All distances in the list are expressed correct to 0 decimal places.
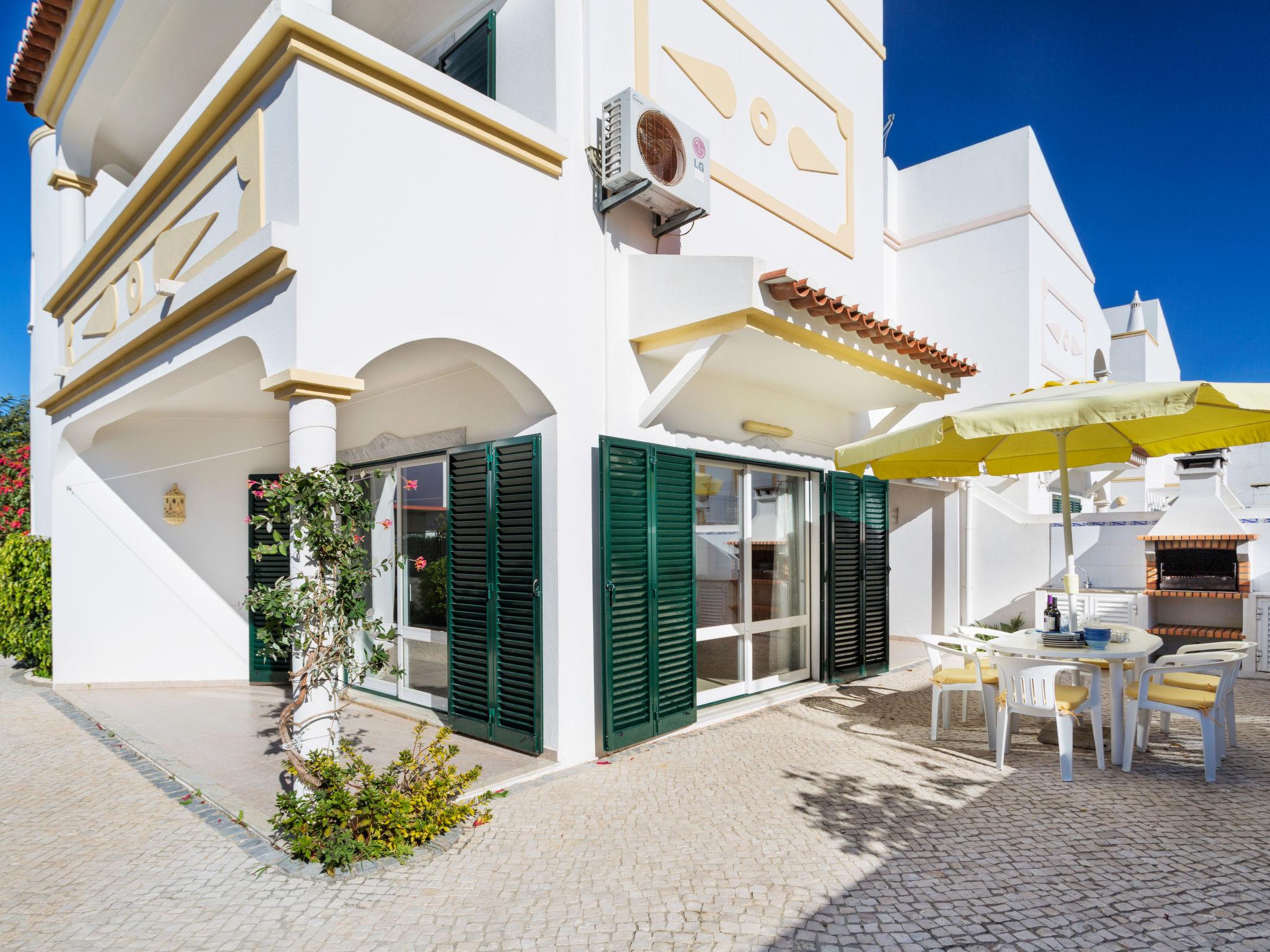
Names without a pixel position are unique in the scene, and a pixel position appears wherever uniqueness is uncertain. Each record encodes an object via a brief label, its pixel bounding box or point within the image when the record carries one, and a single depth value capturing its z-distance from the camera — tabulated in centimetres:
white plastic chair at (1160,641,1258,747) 574
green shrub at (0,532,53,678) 905
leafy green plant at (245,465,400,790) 417
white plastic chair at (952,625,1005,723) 713
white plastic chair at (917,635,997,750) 600
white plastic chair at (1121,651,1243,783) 519
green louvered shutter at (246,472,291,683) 853
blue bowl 574
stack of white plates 578
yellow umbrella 479
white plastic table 538
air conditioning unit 579
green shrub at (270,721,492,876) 397
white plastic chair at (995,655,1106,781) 527
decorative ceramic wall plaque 854
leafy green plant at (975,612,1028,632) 1048
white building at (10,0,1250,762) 466
